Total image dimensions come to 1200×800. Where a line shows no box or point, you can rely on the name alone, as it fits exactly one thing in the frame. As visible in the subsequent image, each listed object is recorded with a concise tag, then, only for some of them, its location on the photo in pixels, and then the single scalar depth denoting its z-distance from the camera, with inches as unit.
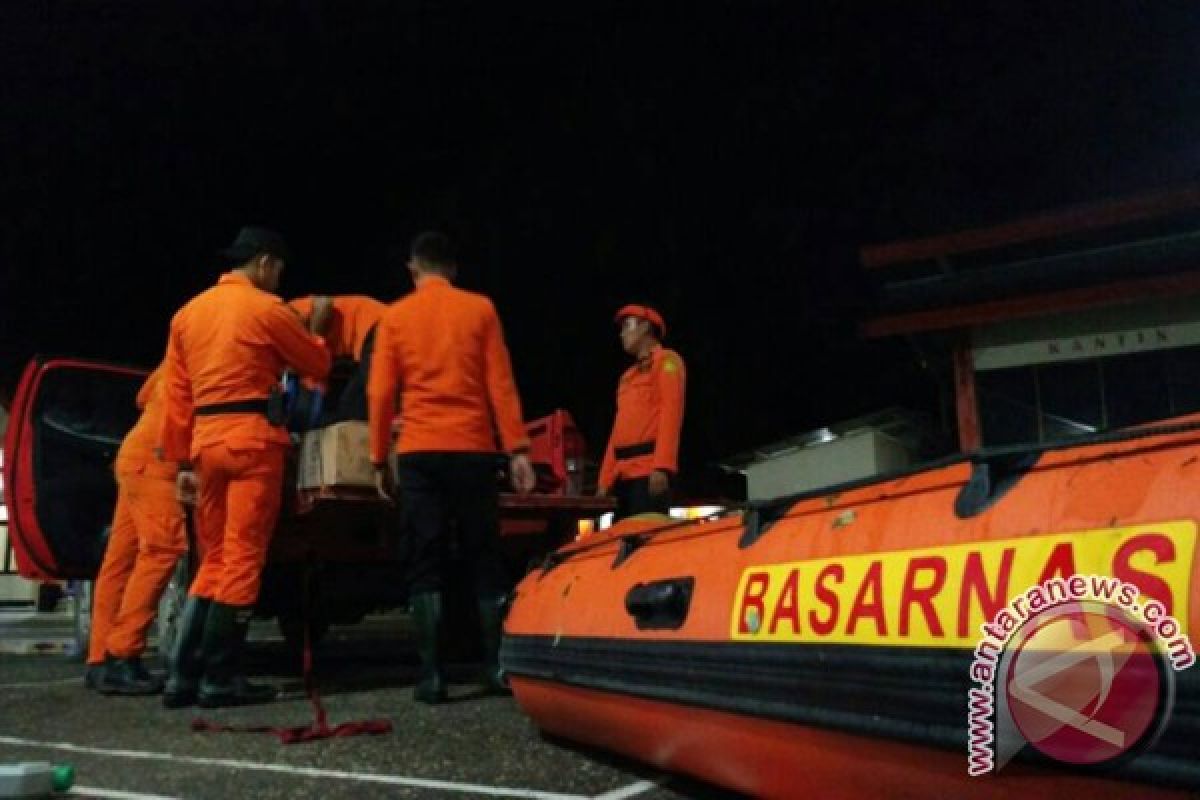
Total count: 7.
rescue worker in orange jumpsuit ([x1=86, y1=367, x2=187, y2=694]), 170.7
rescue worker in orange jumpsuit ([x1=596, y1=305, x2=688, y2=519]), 181.5
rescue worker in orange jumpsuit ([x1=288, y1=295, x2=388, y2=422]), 178.7
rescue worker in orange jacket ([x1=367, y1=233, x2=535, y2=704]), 149.3
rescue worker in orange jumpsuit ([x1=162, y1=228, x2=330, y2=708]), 148.6
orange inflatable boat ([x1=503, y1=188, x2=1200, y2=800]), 49.9
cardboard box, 155.6
